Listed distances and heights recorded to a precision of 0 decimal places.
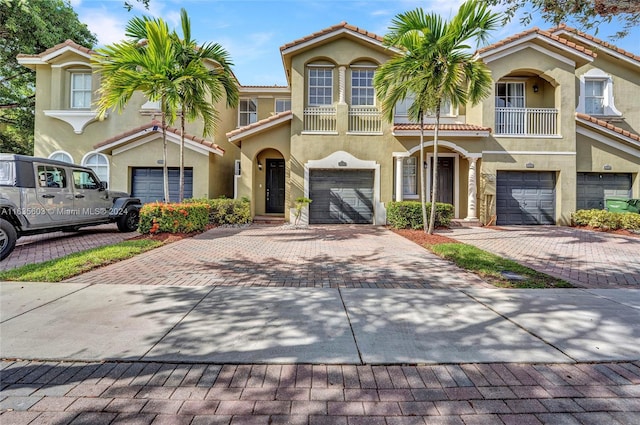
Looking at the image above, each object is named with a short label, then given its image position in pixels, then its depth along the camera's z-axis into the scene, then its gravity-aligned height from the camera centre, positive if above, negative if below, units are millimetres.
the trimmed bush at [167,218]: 10086 -165
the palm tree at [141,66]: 9820 +4558
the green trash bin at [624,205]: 12938 +340
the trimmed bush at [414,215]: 12234 -72
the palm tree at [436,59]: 9375 +4713
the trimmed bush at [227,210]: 13016 +116
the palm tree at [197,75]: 10477 +4626
